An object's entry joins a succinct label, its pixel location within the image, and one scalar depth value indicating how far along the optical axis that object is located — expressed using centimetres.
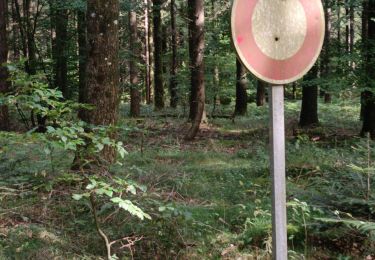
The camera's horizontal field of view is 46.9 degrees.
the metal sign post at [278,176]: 304
